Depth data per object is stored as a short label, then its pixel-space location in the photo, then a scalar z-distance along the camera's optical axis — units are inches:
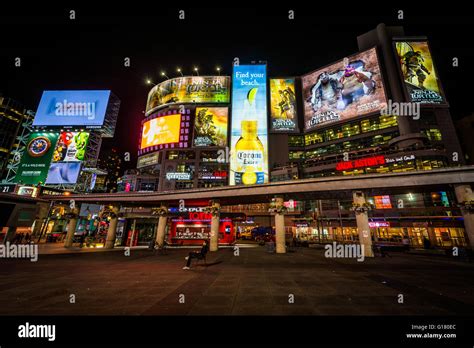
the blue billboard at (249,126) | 1962.4
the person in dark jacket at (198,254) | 430.9
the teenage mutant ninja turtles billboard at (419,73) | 1667.1
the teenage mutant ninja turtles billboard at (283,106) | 1979.6
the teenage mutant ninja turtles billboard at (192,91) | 2237.9
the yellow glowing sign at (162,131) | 2006.6
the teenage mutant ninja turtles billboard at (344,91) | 1745.8
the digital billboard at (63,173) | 1611.7
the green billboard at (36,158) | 1493.6
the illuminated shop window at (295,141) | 2423.7
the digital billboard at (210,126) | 2071.9
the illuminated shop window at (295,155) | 2374.5
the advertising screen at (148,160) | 2285.7
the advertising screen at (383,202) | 1524.4
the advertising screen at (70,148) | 1706.4
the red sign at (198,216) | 1098.1
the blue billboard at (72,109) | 1654.8
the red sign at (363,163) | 1471.5
